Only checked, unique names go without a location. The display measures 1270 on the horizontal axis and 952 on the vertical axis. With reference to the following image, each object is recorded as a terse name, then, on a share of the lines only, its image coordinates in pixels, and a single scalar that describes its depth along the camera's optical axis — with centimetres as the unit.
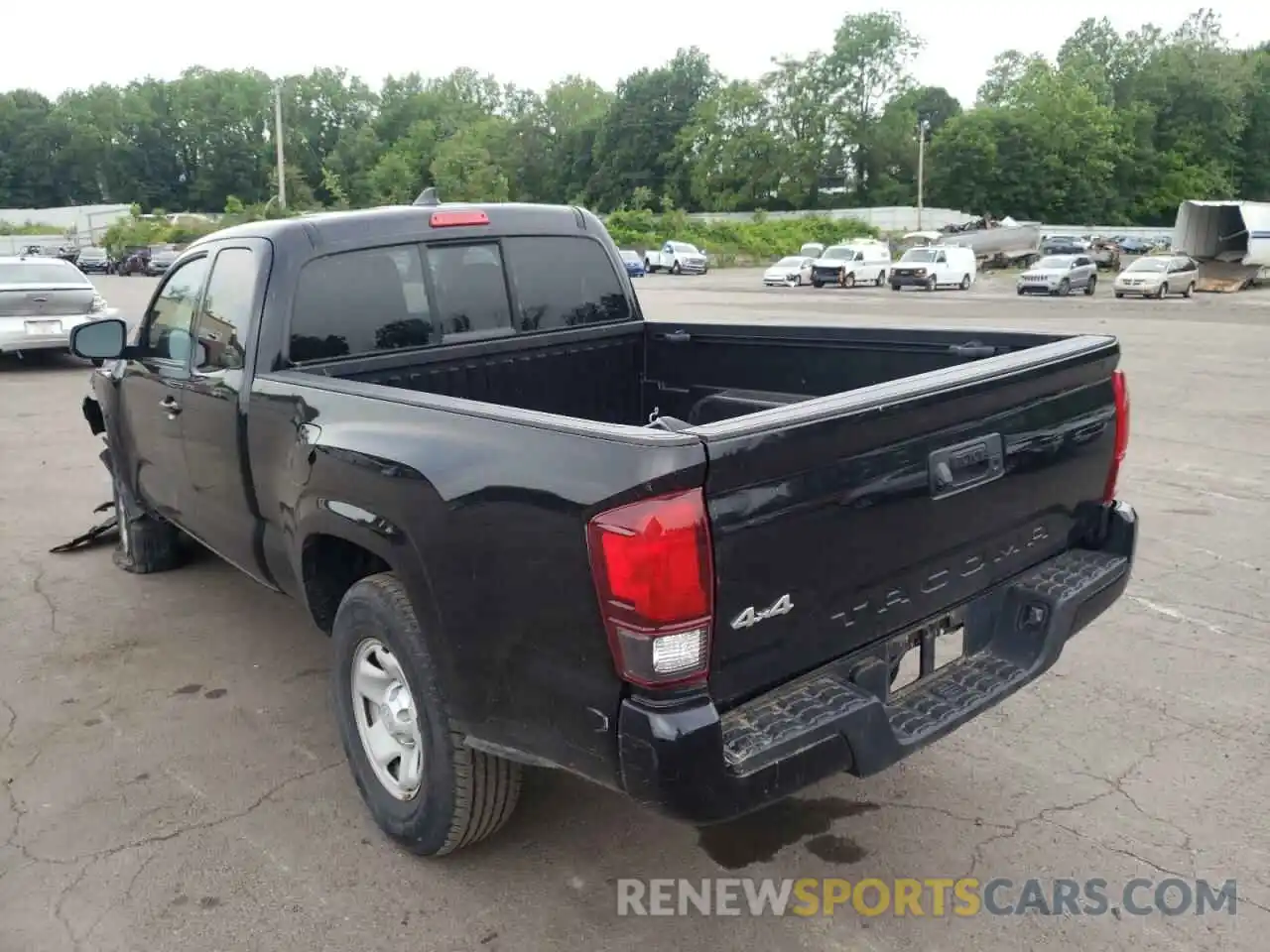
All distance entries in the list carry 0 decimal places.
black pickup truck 236
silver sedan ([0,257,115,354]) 1381
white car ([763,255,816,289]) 4250
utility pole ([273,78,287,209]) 5001
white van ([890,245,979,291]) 3872
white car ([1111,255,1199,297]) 3253
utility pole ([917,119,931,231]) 7759
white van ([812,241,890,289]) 4225
